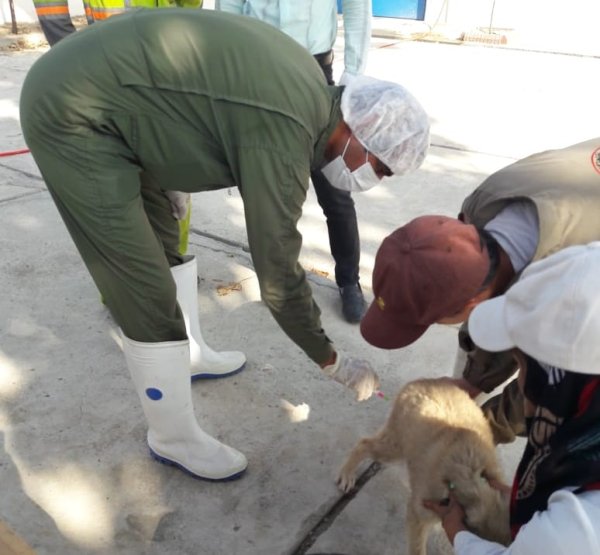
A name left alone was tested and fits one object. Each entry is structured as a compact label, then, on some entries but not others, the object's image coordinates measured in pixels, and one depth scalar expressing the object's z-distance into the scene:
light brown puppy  1.73
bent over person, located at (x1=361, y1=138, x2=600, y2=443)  1.68
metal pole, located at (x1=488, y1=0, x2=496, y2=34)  10.70
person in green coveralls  1.81
